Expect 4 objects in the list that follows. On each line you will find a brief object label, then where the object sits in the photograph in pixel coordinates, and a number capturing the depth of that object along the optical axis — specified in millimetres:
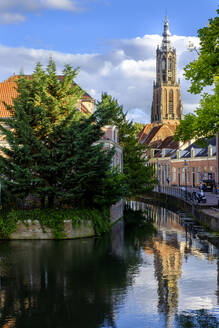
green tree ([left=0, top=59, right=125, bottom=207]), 23875
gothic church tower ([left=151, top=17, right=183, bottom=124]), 157375
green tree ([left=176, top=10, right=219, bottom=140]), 24078
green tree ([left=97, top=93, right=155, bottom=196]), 48281
